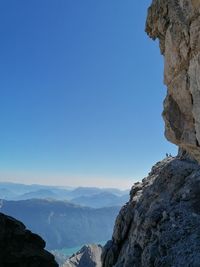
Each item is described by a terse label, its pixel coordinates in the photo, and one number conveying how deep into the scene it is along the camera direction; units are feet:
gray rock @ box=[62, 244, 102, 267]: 352.10
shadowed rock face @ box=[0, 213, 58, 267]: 84.89
